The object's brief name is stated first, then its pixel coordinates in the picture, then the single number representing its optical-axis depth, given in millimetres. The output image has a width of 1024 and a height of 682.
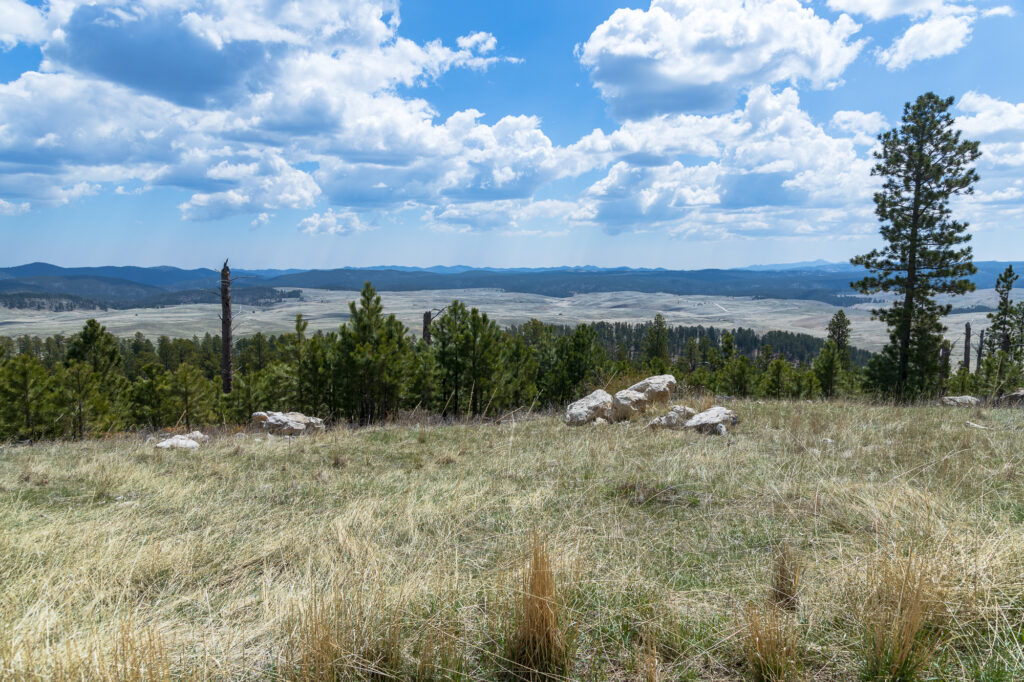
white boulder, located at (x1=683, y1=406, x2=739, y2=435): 8945
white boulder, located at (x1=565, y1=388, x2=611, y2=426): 11202
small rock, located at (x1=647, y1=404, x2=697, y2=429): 9809
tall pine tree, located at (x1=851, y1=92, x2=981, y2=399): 25953
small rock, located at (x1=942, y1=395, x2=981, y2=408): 14623
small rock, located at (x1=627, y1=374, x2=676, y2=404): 12398
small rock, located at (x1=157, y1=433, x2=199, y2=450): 9109
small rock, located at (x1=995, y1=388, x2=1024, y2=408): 14236
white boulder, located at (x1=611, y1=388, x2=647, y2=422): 11352
